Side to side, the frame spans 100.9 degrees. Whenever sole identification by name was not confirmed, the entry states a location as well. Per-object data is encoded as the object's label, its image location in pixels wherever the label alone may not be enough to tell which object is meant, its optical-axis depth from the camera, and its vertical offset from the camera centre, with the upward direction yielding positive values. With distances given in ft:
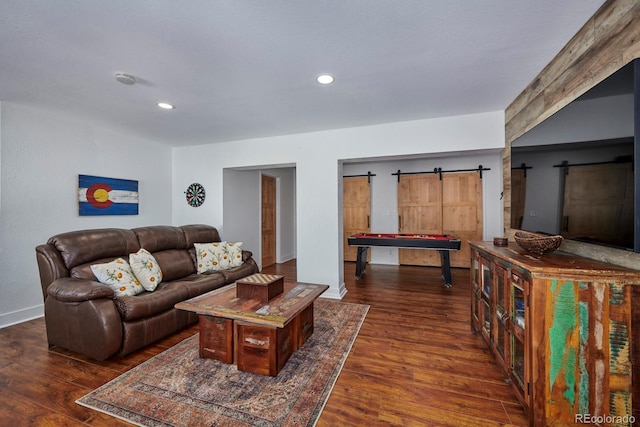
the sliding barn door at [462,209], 17.88 -0.05
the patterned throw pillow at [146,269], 9.19 -2.22
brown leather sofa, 7.20 -2.82
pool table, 13.98 -1.90
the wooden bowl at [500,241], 7.73 -0.99
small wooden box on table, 7.50 -2.32
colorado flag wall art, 11.90 +0.59
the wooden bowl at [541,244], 5.78 -0.79
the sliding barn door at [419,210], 18.70 -0.13
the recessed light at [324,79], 7.63 +3.82
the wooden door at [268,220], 19.83 -0.96
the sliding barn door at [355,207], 20.34 +0.09
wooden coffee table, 6.52 -3.19
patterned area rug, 5.24 -4.17
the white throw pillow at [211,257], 12.08 -2.30
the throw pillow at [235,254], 12.75 -2.25
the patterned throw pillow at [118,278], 8.26 -2.23
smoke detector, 7.50 +3.76
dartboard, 15.75 +0.83
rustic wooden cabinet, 4.26 -2.25
